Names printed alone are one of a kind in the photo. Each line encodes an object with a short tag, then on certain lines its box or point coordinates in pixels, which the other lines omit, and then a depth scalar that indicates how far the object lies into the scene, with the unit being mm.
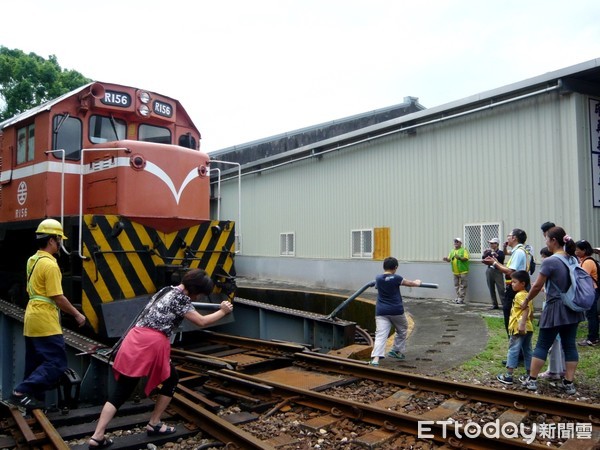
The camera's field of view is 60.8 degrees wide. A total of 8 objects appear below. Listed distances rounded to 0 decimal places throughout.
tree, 23922
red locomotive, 6770
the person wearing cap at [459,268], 11469
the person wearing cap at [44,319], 4691
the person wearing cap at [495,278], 10406
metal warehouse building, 10234
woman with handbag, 3955
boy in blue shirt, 6723
